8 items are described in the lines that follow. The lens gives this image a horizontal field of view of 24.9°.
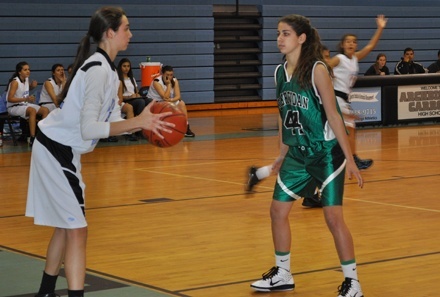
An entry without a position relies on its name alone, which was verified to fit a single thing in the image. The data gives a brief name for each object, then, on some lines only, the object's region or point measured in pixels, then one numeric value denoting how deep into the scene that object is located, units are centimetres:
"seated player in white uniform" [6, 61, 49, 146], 1490
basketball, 498
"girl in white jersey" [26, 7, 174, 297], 474
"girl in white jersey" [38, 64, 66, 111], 1527
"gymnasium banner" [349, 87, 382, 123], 1655
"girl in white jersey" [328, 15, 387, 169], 1013
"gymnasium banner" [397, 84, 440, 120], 1717
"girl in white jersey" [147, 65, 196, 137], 1609
